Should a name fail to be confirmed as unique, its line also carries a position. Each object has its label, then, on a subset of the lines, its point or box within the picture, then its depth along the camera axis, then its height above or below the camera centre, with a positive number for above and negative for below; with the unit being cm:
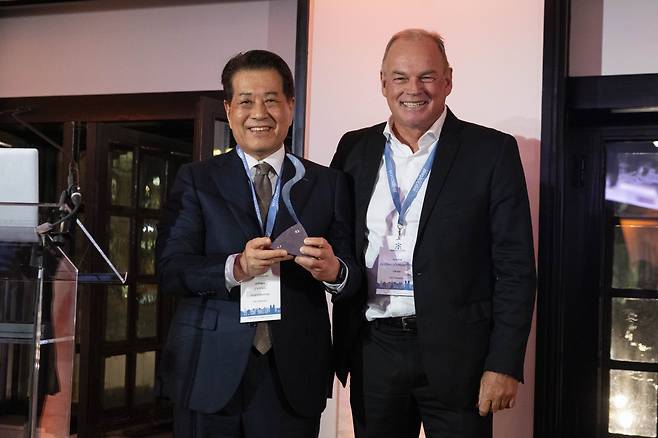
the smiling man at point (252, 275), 203 -9
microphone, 232 +13
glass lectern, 216 -29
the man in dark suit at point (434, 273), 227 -8
